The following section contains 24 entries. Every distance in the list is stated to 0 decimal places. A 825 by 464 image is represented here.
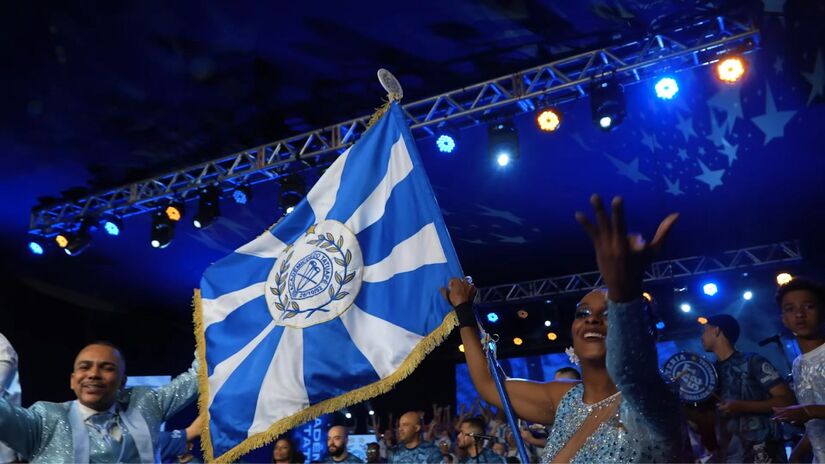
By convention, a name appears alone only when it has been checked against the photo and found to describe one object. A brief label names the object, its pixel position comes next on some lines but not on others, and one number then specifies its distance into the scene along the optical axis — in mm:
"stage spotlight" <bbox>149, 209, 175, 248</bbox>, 8922
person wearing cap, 3936
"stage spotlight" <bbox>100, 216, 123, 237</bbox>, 9227
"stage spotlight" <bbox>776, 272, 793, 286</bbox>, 10491
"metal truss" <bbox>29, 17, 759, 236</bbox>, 6113
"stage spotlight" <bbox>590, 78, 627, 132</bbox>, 6359
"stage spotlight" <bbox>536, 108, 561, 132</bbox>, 6805
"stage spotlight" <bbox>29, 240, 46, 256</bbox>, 9766
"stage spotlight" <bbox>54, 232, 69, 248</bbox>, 9462
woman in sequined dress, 1338
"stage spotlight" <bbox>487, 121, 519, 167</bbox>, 7016
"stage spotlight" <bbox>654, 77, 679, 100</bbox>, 6297
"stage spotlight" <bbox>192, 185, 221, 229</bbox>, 8578
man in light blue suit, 2934
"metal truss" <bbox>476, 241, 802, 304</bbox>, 10344
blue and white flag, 2818
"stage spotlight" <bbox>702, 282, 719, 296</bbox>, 11195
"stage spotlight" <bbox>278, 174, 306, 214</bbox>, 8023
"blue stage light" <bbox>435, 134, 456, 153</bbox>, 7352
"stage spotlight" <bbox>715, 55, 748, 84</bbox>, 5934
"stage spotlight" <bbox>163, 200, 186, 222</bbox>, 8875
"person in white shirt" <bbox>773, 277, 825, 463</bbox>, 3191
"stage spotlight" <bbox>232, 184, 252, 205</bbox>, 8463
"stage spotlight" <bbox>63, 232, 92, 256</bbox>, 9297
